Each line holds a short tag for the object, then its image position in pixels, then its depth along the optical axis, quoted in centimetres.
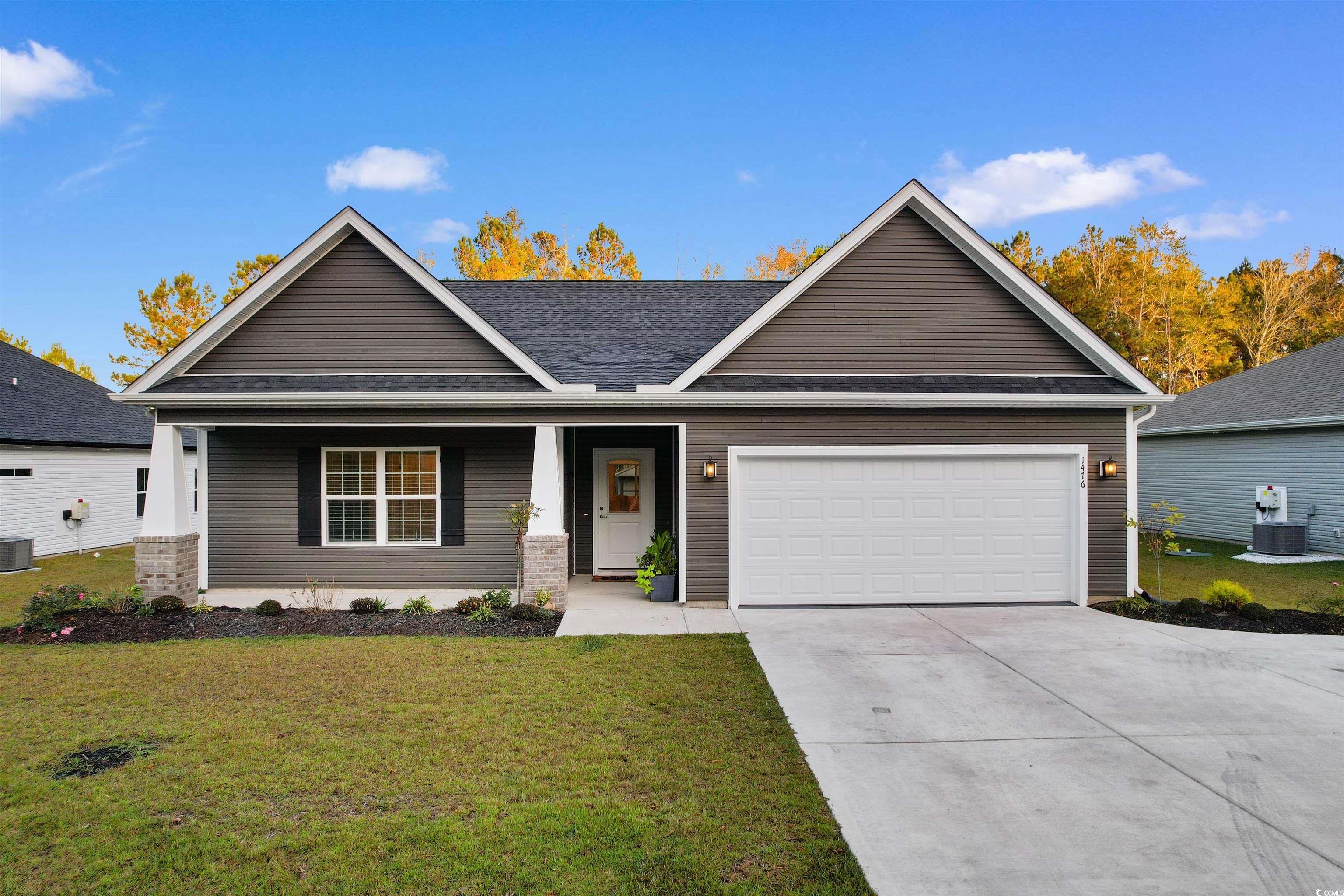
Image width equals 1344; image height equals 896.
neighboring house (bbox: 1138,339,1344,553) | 1329
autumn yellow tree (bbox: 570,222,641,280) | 3044
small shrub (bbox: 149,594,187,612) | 829
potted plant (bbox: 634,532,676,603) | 937
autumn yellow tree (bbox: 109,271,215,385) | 2728
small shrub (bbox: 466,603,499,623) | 802
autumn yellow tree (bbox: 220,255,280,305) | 2759
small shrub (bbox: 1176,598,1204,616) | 829
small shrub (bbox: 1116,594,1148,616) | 853
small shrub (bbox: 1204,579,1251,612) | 831
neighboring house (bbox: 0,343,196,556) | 1366
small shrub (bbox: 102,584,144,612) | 819
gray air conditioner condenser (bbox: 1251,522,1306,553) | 1300
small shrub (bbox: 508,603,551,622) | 807
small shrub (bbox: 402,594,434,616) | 832
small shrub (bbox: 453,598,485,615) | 837
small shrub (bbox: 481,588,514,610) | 853
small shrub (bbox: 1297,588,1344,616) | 828
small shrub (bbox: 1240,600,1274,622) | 805
